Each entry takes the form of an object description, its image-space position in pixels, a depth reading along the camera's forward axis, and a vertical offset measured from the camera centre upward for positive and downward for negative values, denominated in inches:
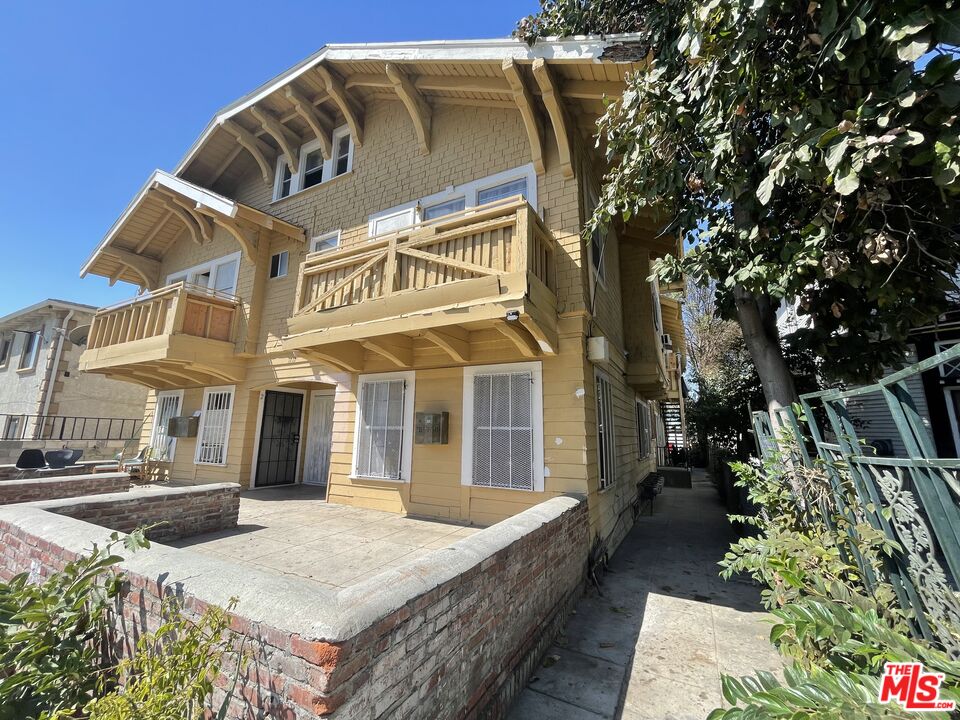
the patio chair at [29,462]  304.2 -23.6
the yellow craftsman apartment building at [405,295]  215.9 +95.9
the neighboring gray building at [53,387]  576.4 +71.0
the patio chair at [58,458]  332.5 -22.4
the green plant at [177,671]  63.3 -42.2
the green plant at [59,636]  79.9 -46.4
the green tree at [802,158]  91.8 +85.5
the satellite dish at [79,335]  587.8 +148.2
